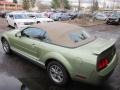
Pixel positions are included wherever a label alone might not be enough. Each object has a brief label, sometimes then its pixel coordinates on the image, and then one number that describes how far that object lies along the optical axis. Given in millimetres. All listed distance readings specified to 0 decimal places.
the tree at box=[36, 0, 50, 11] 52168
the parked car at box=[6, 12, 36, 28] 8236
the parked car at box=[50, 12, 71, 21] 15248
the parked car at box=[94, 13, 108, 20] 17242
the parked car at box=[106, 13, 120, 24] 13021
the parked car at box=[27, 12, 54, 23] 9448
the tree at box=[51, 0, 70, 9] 44459
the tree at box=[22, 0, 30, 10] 34062
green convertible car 2232
